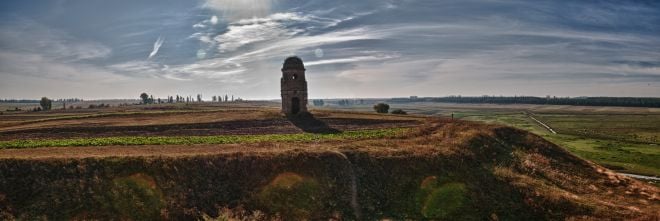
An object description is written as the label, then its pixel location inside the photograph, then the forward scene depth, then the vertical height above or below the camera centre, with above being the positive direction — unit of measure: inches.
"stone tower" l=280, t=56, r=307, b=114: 1924.2 +70.0
